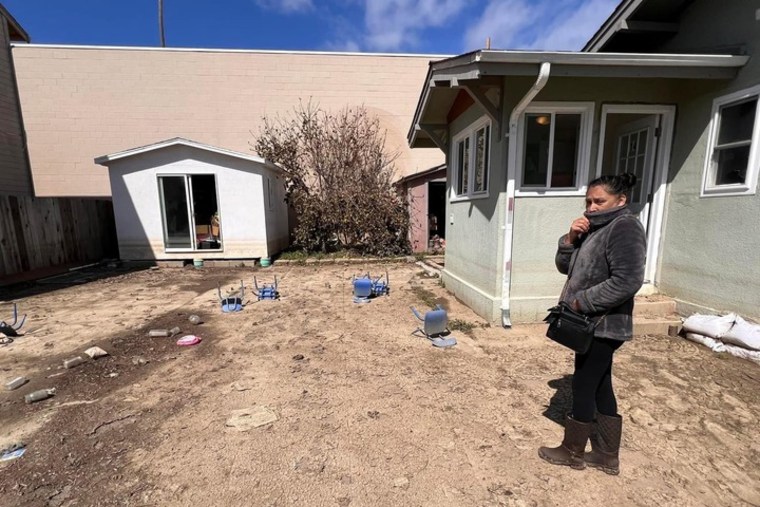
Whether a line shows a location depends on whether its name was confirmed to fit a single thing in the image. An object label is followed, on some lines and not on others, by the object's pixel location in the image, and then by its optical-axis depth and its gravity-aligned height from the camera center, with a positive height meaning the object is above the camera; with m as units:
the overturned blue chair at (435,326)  4.26 -1.41
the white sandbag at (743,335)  3.58 -1.33
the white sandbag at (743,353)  3.56 -1.51
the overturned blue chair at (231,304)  5.58 -1.46
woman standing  1.86 -0.47
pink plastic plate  4.26 -1.54
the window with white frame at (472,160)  5.04 +0.85
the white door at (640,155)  4.80 +0.81
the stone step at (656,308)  4.60 -1.30
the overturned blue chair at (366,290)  6.02 -1.35
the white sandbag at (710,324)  3.84 -1.31
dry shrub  10.92 +1.21
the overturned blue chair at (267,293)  6.20 -1.41
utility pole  20.61 +11.70
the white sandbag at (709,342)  3.83 -1.50
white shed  9.29 +0.36
